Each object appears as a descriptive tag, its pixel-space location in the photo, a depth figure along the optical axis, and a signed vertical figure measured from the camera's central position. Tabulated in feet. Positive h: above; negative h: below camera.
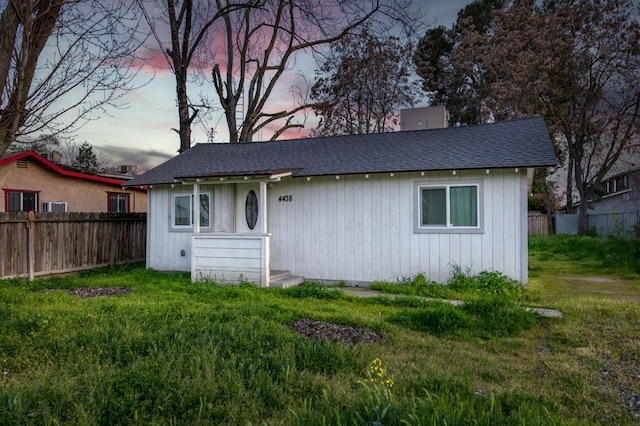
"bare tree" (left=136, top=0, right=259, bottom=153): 59.57 +26.31
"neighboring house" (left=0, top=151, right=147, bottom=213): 50.81 +4.44
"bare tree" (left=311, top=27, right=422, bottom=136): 77.51 +24.66
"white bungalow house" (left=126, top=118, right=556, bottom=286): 28.53 +0.90
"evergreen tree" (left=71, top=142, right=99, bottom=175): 113.09 +17.68
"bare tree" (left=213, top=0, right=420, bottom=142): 65.00 +25.69
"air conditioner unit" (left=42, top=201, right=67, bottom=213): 54.44 +2.08
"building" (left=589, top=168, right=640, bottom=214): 71.79 +5.47
